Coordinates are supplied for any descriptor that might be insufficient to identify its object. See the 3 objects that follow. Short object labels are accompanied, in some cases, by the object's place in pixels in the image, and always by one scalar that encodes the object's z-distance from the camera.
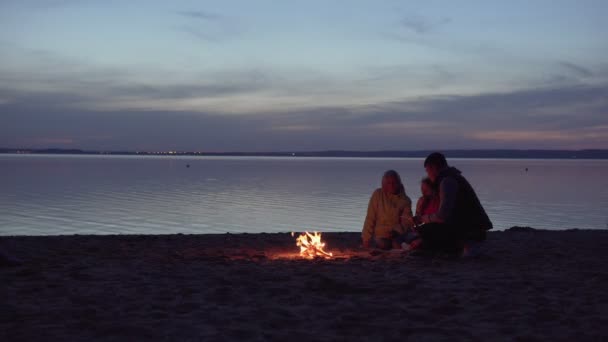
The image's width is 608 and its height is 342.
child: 9.94
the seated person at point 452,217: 9.30
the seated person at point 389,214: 10.56
